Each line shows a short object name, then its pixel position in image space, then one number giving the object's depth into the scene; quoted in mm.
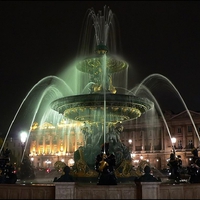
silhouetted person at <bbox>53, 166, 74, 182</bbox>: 10992
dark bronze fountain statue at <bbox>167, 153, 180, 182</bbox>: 18386
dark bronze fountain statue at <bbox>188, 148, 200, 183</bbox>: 13663
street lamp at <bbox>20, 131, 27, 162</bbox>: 22719
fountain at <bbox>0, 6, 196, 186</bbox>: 16203
